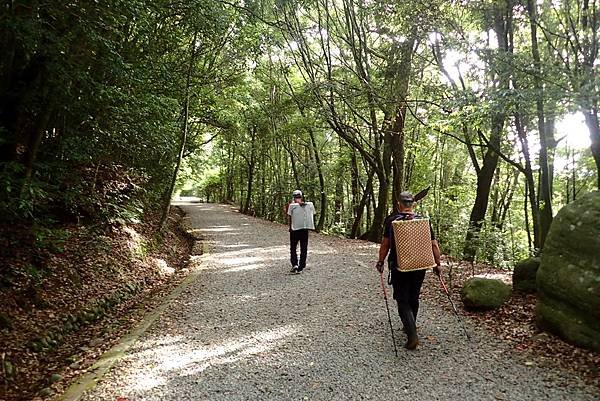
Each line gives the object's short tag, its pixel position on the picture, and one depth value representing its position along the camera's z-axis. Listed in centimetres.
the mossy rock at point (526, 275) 604
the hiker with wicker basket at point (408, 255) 442
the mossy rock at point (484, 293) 568
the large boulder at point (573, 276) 421
